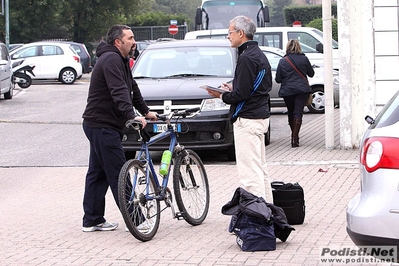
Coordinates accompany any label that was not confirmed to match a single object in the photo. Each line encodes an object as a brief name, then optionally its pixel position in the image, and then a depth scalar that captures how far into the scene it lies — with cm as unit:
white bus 2743
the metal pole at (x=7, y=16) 4053
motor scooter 2919
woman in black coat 1431
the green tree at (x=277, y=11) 9415
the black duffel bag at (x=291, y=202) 803
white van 2198
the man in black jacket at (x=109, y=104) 781
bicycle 755
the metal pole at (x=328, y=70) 1373
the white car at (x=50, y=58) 3256
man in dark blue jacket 775
